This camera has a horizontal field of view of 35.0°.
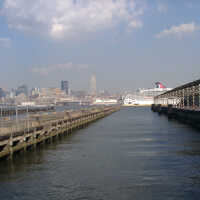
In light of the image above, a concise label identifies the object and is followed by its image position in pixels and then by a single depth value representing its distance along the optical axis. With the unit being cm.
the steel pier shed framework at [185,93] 5510
